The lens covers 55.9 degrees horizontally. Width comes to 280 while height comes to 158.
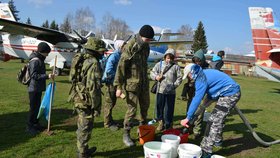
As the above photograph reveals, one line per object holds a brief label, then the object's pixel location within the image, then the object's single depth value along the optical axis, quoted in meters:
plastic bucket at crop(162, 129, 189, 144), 5.30
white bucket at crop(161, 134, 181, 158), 4.54
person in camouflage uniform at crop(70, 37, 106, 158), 4.38
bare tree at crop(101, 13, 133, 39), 71.94
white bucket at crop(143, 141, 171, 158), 3.98
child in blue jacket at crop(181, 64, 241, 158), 4.77
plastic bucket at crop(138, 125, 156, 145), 5.35
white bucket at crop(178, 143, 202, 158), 4.14
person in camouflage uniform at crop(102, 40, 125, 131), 6.50
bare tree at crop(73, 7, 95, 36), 64.74
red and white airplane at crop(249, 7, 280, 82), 16.11
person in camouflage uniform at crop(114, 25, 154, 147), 5.19
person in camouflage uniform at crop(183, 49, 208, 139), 5.12
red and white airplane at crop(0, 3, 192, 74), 17.63
